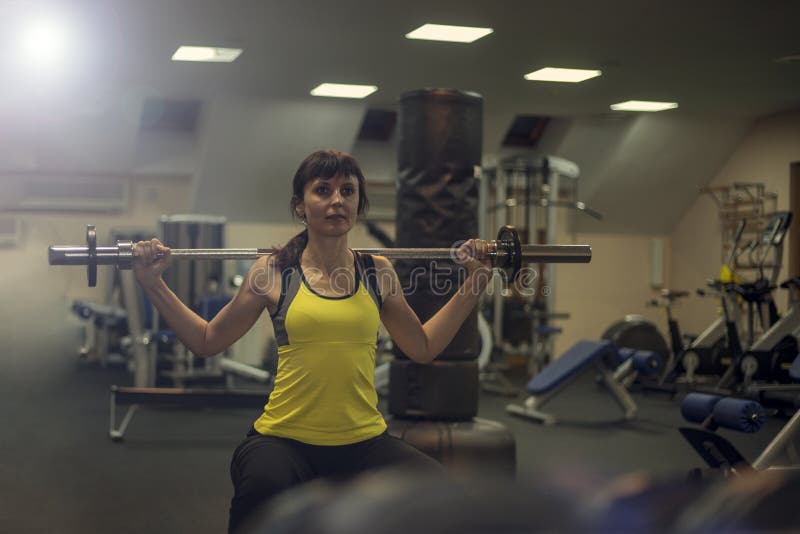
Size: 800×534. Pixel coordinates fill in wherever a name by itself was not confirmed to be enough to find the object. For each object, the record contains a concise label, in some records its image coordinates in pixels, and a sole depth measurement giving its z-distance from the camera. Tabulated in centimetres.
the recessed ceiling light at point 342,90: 708
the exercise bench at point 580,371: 548
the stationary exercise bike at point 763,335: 593
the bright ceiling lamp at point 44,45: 511
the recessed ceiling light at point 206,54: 579
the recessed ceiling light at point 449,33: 521
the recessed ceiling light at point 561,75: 640
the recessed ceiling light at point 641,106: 764
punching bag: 328
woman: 166
